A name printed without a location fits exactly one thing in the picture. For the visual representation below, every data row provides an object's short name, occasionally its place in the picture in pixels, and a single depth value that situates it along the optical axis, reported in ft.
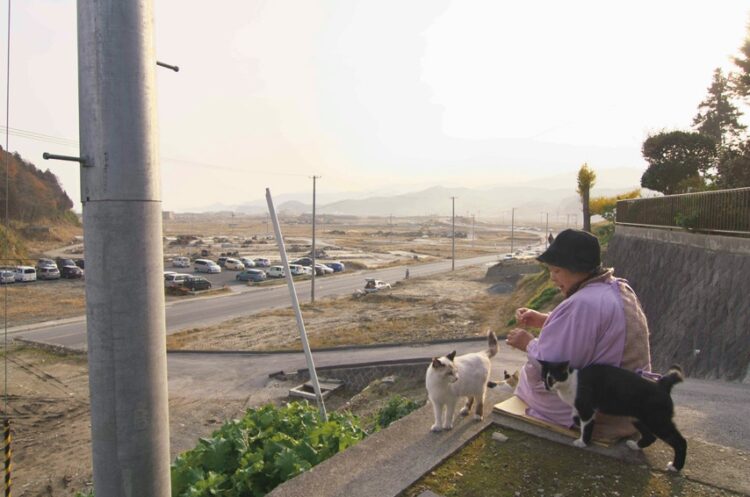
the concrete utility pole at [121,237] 9.73
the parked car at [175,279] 137.63
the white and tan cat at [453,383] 13.46
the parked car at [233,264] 186.60
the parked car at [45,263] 157.48
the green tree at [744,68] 57.16
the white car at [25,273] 145.89
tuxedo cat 10.40
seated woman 10.93
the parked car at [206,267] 176.33
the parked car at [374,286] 134.00
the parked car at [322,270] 178.84
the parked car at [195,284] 139.95
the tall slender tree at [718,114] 117.29
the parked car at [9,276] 138.86
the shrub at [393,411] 24.56
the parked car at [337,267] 191.31
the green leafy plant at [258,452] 13.87
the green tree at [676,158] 71.00
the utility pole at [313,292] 121.51
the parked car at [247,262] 195.93
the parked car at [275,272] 174.81
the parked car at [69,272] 156.35
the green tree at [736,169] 48.70
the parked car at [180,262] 193.92
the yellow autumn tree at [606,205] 89.51
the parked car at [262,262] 200.80
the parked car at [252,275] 162.20
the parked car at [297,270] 172.65
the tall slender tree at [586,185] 89.51
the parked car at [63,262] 166.27
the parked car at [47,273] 152.46
